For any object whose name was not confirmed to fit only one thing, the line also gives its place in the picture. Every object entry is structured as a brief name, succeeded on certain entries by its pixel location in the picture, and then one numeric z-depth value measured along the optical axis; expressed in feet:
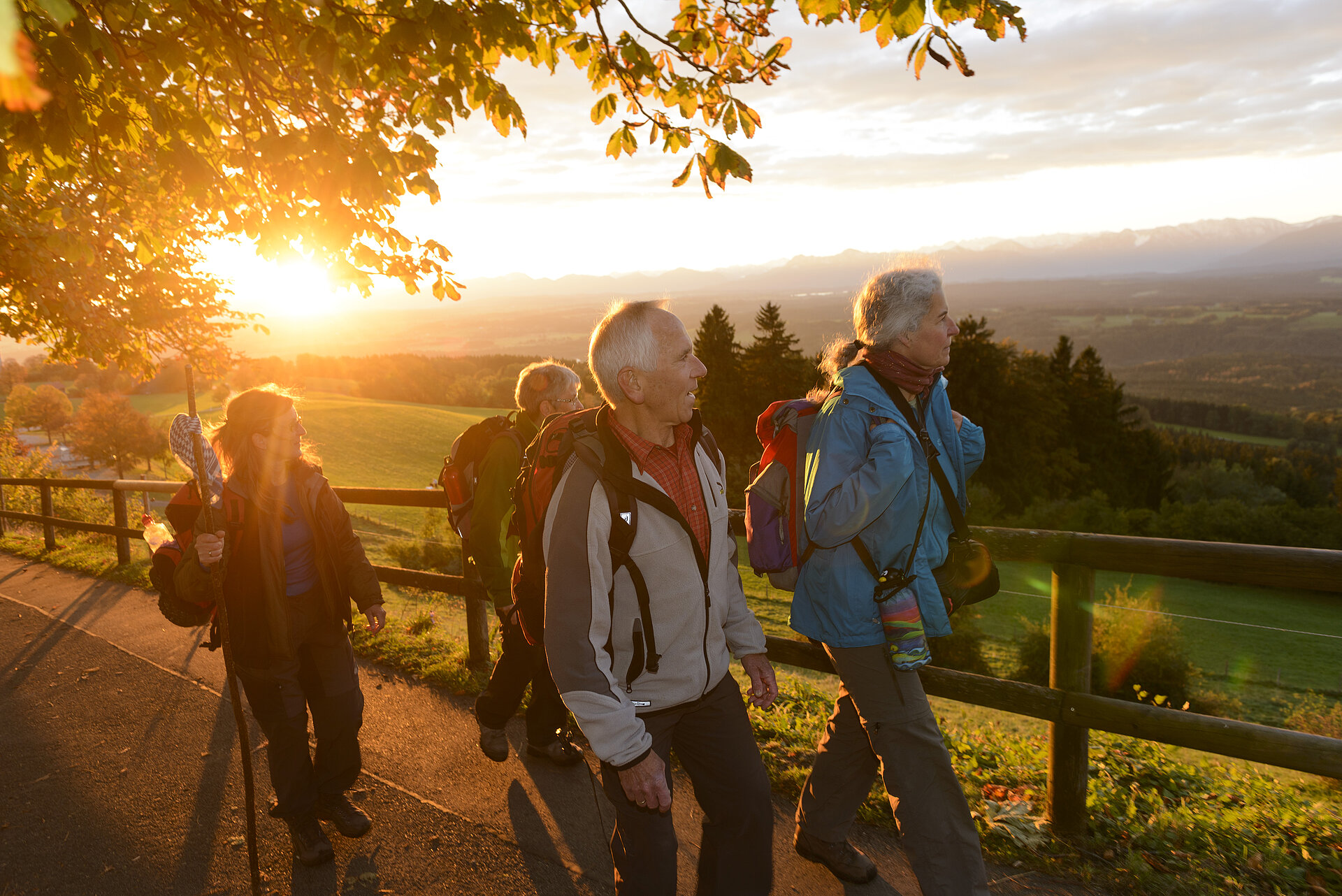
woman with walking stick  10.09
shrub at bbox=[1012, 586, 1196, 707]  55.21
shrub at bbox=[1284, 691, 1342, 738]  38.34
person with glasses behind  11.66
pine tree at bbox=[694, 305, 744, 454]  183.11
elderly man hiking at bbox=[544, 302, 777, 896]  6.72
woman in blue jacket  7.65
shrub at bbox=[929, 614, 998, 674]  61.82
